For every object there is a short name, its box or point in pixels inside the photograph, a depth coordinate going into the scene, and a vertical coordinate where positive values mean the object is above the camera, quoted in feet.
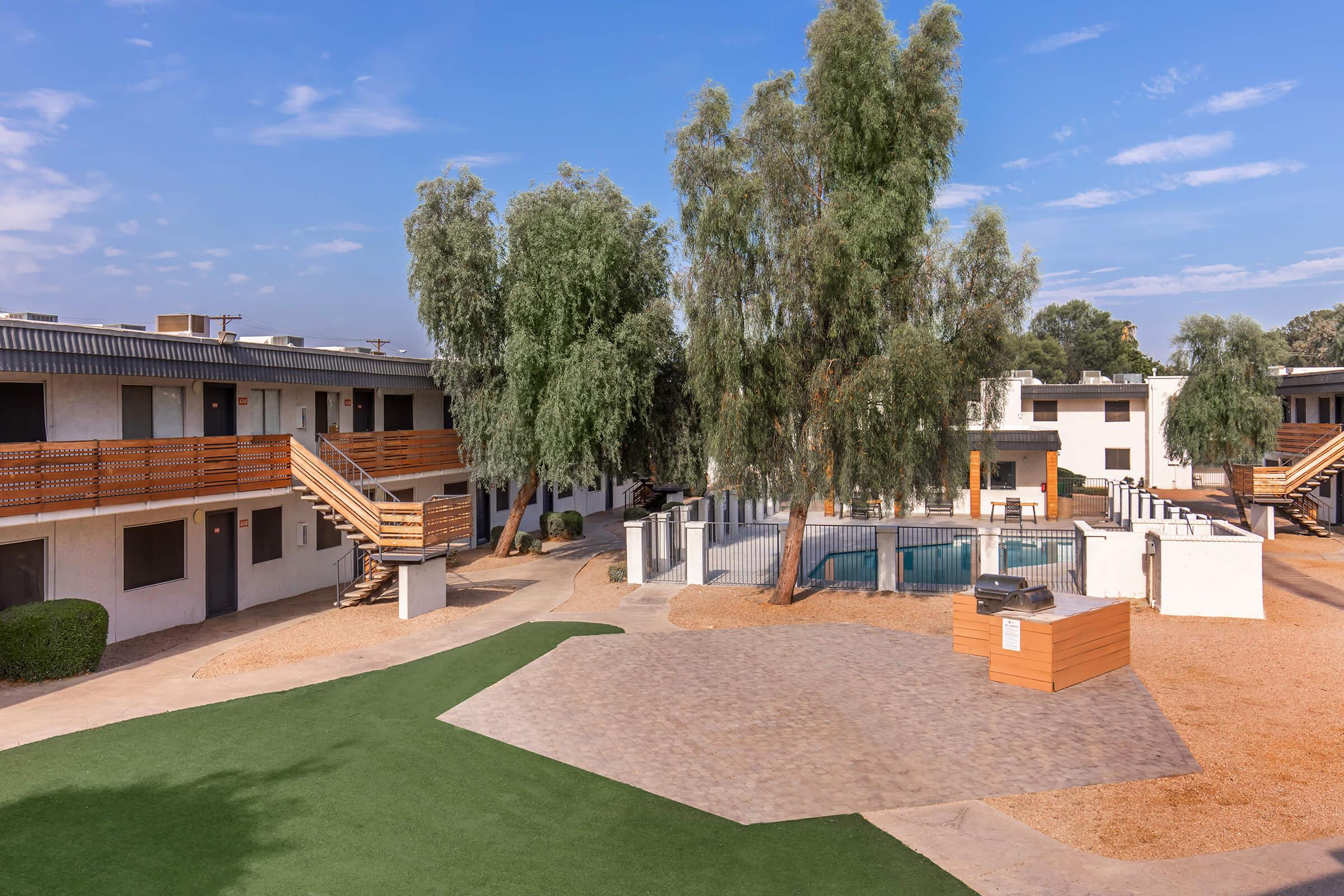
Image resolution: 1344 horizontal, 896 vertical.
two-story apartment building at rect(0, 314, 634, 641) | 53.78 -1.46
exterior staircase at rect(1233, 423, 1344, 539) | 99.19 -4.47
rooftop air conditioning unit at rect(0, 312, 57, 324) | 58.49 +9.23
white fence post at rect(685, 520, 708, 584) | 77.20 -9.70
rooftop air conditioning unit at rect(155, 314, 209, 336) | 76.02 +11.14
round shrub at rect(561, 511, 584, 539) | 111.34 -9.97
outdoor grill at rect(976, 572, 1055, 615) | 48.85 -8.74
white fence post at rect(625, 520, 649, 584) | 77.77 -9.67
